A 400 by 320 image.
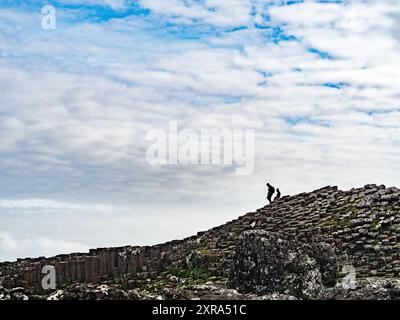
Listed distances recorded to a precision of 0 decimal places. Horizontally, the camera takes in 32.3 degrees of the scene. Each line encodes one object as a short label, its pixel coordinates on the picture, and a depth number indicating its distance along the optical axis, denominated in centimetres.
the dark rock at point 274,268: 2552
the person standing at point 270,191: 4928
